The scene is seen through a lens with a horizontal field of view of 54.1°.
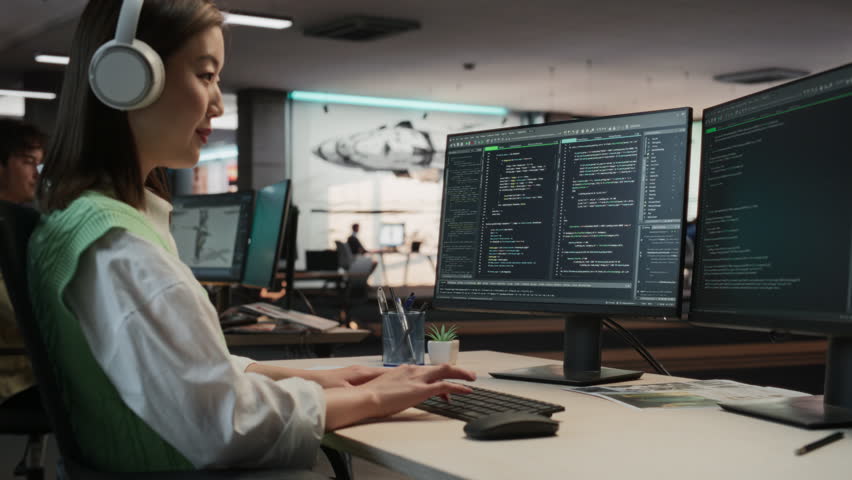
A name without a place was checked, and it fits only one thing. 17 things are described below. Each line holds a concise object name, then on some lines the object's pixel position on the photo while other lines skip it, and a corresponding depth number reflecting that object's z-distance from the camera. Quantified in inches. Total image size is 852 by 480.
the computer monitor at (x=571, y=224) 62.5
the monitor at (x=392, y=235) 566.9
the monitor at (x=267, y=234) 122.9
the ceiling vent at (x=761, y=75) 454.6
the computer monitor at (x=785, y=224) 47.3
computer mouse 44.2
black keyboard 50.1
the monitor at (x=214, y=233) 137.3
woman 37.3
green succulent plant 77.2
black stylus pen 41.8
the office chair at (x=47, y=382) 38.9
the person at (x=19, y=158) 141.6
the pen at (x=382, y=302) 74.3
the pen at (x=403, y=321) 72.3
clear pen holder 73.6
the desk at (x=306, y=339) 116.2
